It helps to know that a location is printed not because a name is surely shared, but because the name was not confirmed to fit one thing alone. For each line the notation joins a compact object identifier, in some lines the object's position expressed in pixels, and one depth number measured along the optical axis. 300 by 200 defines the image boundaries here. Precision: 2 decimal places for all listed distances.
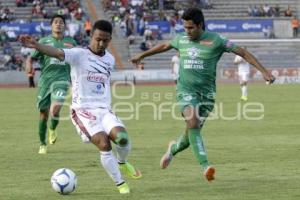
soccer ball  10.35
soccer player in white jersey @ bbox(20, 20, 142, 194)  10.43
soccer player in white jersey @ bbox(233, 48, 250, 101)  32.41
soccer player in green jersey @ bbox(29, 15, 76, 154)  15.78
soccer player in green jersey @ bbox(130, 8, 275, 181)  11.54
